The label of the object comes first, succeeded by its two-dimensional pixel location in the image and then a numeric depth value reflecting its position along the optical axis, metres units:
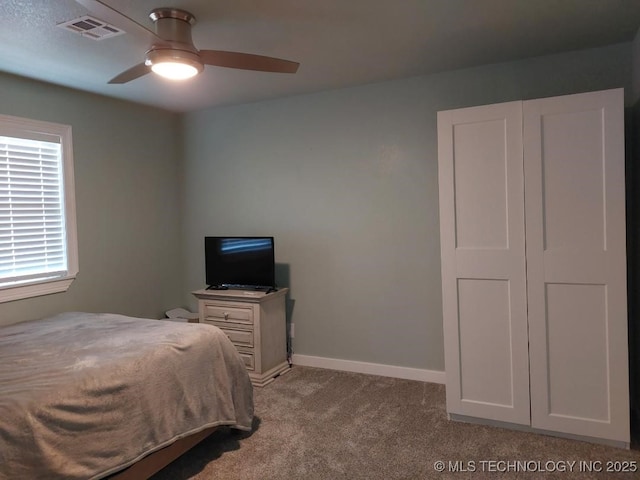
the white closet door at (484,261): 2.68
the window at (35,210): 3.21
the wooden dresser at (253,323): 3.67
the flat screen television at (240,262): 3.83
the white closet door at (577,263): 2.48
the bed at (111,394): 1.77
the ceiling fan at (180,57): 2.14
